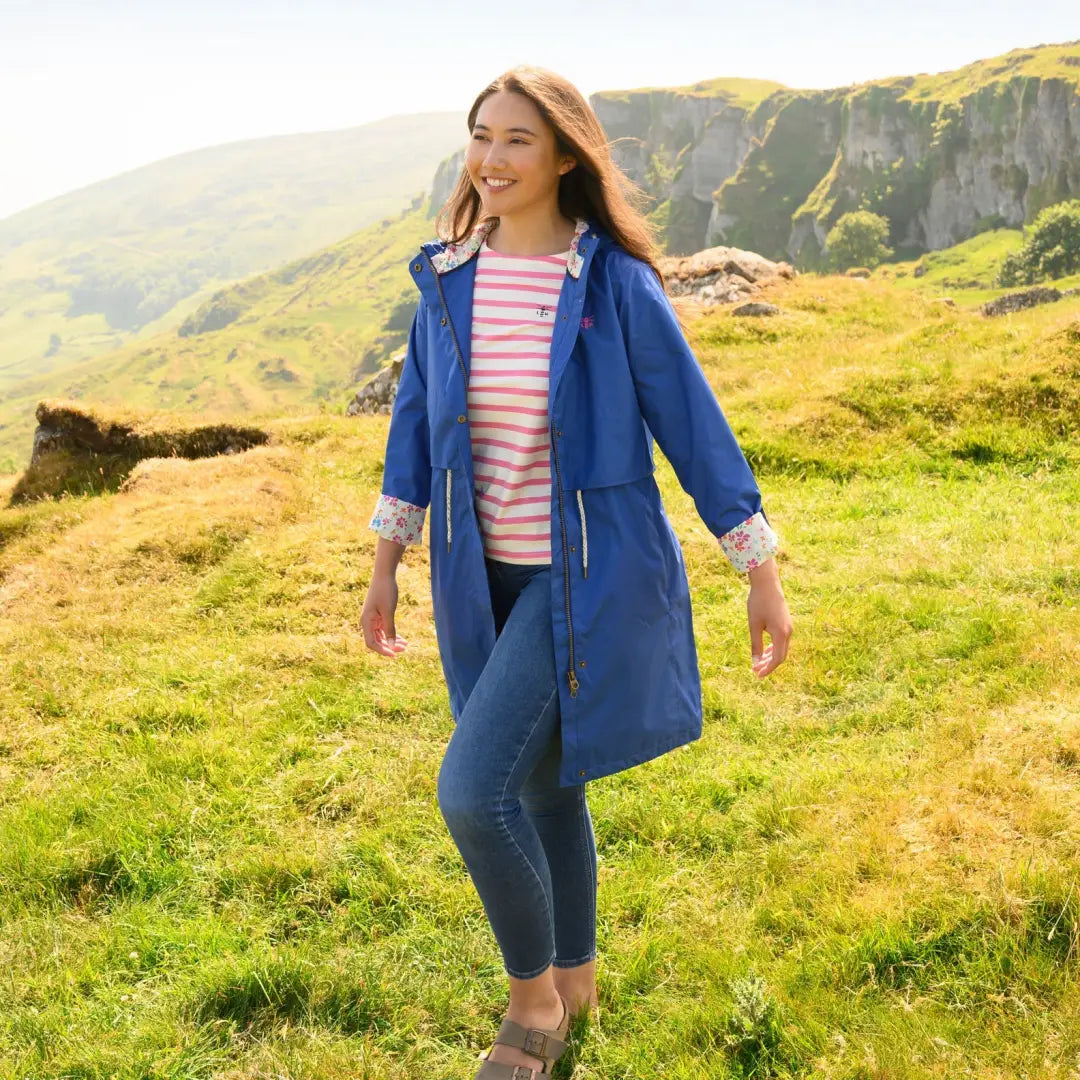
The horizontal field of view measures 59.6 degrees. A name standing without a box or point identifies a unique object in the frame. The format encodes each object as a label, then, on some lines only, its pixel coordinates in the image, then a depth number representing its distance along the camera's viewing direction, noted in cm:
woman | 291
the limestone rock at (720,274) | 2284
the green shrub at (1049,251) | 9681
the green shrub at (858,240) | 14025
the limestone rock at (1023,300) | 2020
